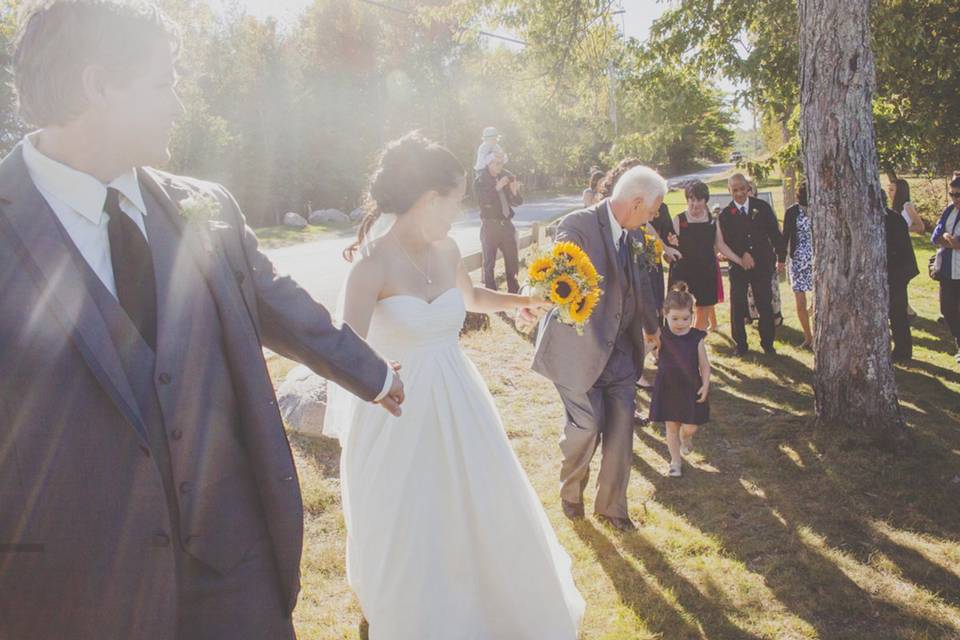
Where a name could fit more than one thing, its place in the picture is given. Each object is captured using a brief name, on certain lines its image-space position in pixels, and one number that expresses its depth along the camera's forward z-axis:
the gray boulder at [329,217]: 29.28
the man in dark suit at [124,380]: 1.74
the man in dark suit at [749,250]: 8.75
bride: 3.29
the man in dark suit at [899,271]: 8.16
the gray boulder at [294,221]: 27.48
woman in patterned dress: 8.77
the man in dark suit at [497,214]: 10.55
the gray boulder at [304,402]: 6.16
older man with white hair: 4.58
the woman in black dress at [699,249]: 8.62
